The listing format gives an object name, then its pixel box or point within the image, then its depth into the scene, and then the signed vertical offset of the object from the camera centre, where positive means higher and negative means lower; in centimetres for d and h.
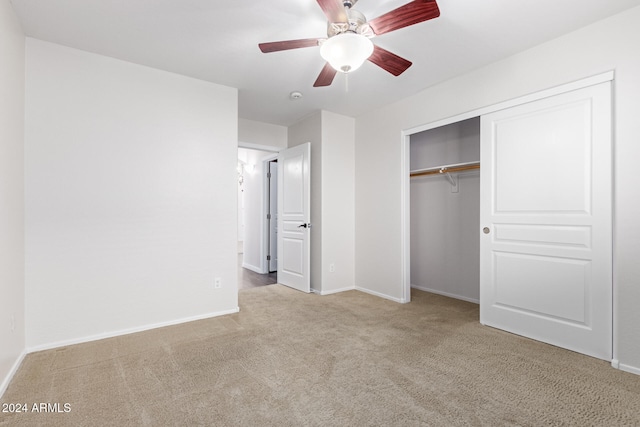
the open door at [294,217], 435 -9
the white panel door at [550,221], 234 -9
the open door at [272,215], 596 -9
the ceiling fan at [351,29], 174 +111
